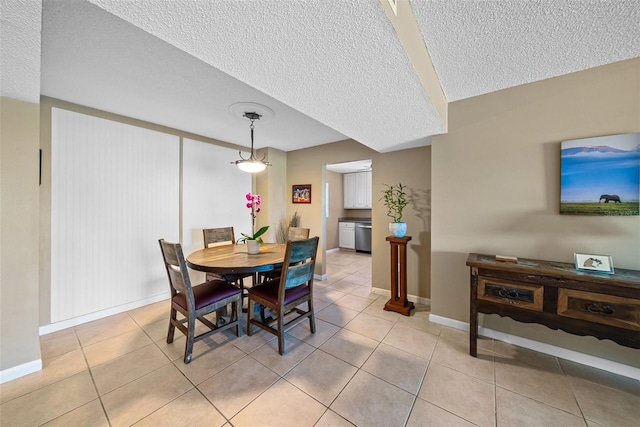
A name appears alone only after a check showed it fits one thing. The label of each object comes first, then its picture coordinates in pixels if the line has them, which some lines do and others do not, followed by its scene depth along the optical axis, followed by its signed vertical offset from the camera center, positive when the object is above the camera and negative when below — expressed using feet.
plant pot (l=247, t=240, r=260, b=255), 7.85 -1.24
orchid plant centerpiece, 7.99 -0.60
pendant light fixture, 8.55 +1.97
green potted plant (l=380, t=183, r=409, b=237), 9.50 +0.63
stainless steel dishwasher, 19.65 -2.13
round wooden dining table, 6.18 -1.51
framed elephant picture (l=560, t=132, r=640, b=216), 5.20 +0.98
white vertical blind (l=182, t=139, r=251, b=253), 11.07 +1.16
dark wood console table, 4.52 -1.95
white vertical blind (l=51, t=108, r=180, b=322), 7.80 +0.06
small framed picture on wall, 13.50 +1.27
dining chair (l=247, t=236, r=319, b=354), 6.24 -2.50
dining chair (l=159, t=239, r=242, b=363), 5.86 -2.52
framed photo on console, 4.94 -1.13
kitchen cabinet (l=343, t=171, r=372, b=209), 20.71 +2.29
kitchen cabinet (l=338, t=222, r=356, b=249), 20.89 -2.13
